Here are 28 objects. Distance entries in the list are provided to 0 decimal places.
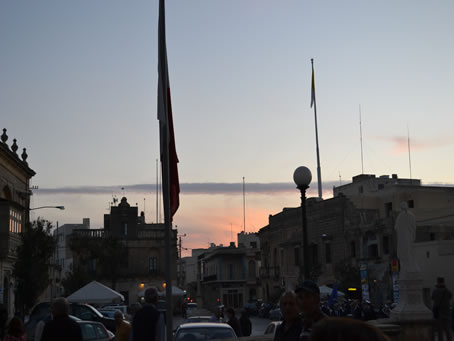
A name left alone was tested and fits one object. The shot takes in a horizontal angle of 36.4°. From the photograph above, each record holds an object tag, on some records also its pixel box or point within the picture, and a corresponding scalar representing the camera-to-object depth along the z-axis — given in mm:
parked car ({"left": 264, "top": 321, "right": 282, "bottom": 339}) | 15883
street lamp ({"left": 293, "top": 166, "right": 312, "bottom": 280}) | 15445
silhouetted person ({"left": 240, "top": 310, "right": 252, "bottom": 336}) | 19400
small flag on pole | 63594
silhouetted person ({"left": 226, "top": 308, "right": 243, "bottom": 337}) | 17562
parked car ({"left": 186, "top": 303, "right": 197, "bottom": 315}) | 67975
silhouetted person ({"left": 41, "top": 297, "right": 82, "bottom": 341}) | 8227
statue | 15945
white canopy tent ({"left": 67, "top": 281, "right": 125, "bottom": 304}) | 30312
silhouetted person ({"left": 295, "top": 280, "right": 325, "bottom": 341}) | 5895
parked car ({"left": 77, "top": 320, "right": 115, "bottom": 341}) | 17828
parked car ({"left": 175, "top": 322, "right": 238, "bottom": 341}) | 13945
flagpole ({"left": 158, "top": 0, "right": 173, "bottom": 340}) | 9234
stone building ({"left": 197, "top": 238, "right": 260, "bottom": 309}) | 96438
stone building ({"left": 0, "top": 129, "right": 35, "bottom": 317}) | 38281
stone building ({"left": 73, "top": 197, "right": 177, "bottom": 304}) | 73750
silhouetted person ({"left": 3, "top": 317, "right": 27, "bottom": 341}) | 10984
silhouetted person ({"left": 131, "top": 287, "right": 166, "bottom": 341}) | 8922
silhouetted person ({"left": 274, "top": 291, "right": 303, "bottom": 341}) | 6453
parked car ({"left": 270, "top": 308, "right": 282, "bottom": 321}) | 47672
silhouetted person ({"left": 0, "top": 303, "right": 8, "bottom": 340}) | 19562
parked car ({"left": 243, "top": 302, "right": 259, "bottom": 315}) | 63250
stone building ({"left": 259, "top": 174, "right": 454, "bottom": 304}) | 48938
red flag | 10484
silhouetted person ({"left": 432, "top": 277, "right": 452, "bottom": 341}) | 15646
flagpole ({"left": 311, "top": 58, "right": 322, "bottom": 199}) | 62094
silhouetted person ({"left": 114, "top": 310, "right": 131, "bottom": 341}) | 12898
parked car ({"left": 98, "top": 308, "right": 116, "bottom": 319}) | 31688
